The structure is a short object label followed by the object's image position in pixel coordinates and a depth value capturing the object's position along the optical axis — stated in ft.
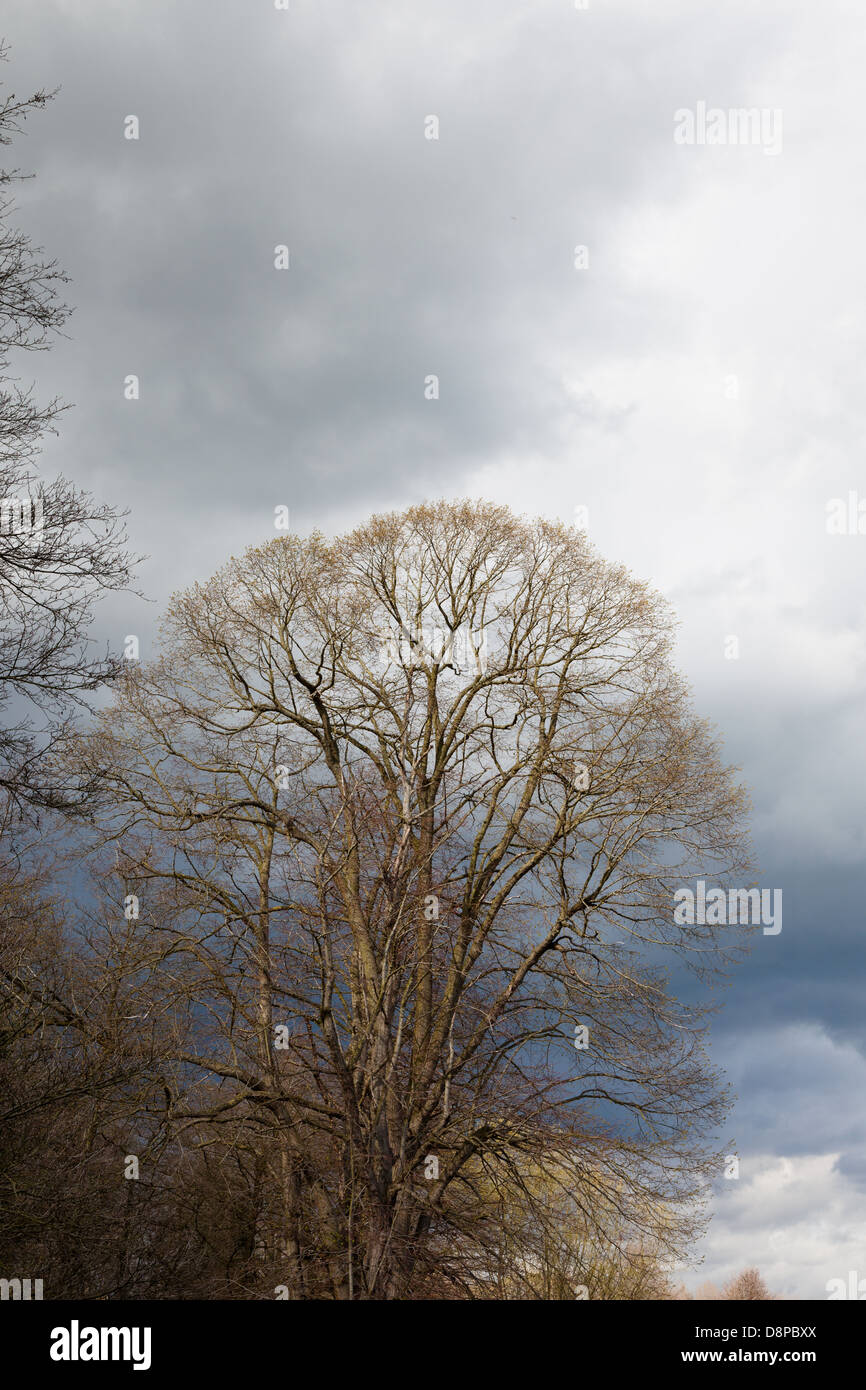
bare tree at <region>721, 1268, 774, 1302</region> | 141.49
